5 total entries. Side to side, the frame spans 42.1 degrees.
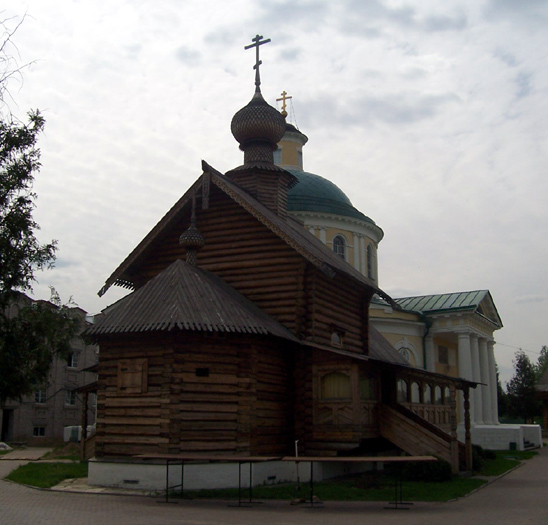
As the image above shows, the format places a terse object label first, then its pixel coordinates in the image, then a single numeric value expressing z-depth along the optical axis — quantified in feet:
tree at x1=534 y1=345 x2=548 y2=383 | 273.91
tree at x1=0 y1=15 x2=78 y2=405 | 34.01
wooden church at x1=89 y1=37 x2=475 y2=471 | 52.16
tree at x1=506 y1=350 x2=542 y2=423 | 167.32
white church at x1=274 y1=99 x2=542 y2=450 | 110.73
